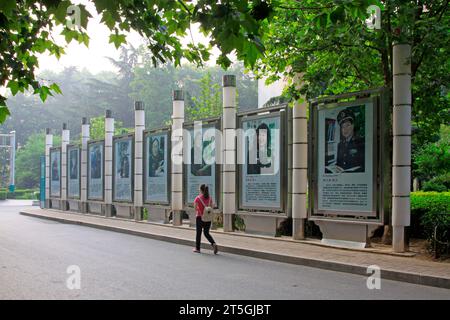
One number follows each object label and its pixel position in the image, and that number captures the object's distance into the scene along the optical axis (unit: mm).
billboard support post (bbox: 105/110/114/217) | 25000
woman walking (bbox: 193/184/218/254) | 12898
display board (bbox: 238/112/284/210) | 15305
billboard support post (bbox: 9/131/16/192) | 54906
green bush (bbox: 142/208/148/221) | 23647
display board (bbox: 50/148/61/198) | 31766
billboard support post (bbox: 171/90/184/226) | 19734
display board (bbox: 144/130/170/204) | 20578
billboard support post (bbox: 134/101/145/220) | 22312
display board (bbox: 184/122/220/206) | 17938
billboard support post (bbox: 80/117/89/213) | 27812
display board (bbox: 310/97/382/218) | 12445
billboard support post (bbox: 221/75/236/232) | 16984
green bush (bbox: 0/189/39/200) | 62500
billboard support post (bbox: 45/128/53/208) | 33375
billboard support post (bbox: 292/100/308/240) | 14490
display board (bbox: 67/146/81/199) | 28891
